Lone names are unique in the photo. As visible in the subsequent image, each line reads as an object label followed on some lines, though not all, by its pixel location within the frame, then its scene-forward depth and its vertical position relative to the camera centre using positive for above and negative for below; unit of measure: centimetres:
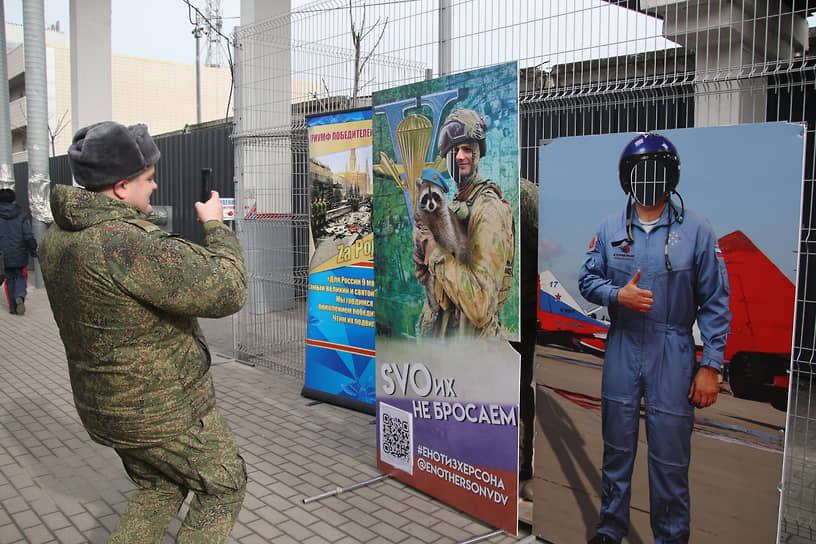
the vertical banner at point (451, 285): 344 -39
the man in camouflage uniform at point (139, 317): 223 -36
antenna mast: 1881 +621
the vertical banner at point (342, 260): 538 -36
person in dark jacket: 1039 -48
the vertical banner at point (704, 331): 254 -41
